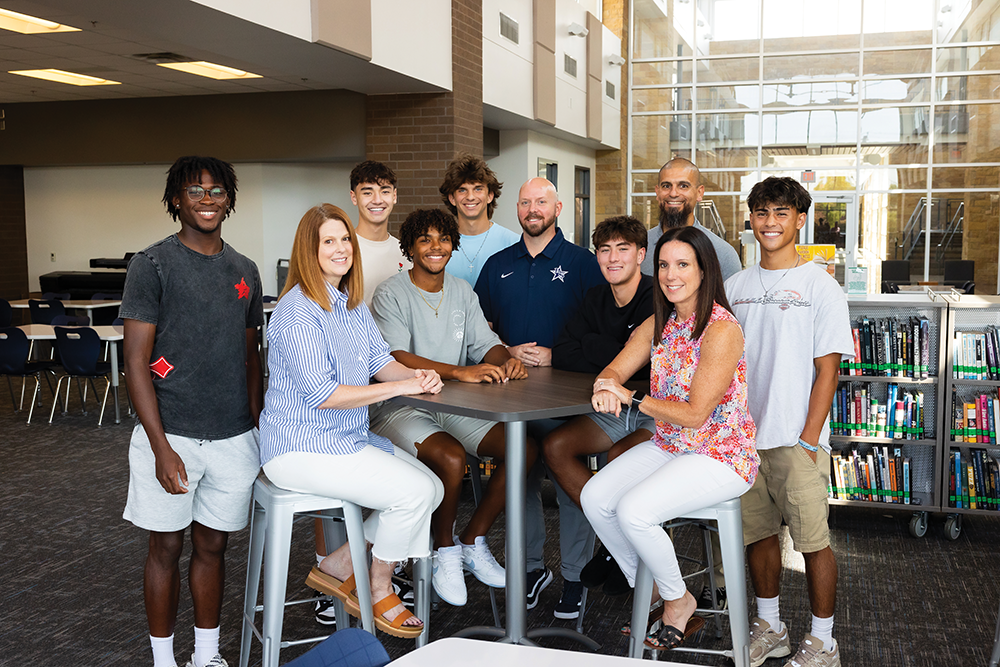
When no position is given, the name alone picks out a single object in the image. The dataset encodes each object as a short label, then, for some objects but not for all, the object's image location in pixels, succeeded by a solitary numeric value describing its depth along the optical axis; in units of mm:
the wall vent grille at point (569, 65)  12838
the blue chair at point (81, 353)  7488
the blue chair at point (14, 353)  7598
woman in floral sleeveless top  2514
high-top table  2502
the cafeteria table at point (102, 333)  7477
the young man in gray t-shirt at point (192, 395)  2520
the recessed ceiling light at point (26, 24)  6673
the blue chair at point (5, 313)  10091
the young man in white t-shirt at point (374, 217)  3836
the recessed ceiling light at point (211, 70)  8508
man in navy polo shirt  3549
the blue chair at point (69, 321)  8656
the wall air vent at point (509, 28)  10359
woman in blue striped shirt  2545
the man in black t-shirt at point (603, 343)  3109
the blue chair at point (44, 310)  9742
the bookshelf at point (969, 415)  4305
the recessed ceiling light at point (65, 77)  8922
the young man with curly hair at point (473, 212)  3941
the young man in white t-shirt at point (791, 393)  2873
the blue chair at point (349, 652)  1270
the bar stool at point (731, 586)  2514
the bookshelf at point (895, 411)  4371
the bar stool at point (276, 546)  2492
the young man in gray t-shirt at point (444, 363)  3045
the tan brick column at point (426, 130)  8727
